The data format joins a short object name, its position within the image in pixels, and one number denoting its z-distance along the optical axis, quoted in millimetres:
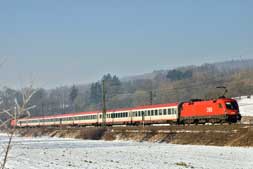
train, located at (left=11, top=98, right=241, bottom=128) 82312
